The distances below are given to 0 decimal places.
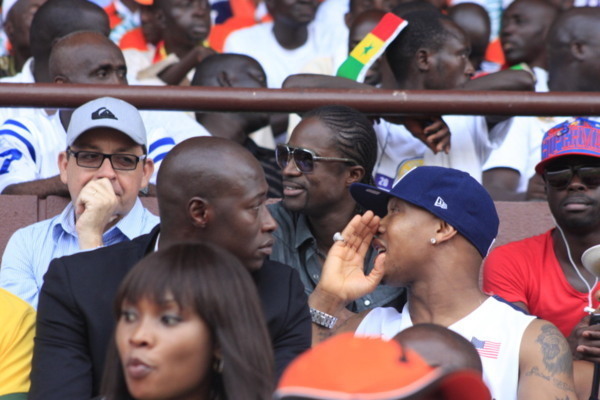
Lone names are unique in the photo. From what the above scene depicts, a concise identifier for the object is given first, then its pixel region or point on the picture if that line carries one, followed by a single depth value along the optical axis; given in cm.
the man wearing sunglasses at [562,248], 923
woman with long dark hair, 569
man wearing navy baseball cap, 793
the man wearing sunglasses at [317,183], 935
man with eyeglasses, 876
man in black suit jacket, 712
